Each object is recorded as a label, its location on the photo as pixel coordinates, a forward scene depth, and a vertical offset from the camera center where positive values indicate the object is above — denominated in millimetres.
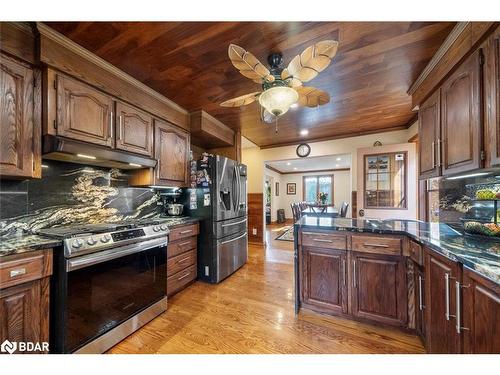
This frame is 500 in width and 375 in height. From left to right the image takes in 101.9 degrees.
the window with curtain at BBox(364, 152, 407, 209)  3211 +161
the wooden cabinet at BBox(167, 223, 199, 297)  2248 -798
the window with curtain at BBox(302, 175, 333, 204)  9094 +153
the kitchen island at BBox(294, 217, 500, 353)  904 -585
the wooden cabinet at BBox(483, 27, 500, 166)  1077 +506
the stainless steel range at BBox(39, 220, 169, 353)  1278 -690
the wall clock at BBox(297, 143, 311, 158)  4277 +863
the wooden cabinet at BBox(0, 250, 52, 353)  1070 -596
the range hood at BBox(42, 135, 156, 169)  1466 +300
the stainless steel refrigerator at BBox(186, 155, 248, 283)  2645 -305
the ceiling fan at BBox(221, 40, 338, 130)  1229 +809
